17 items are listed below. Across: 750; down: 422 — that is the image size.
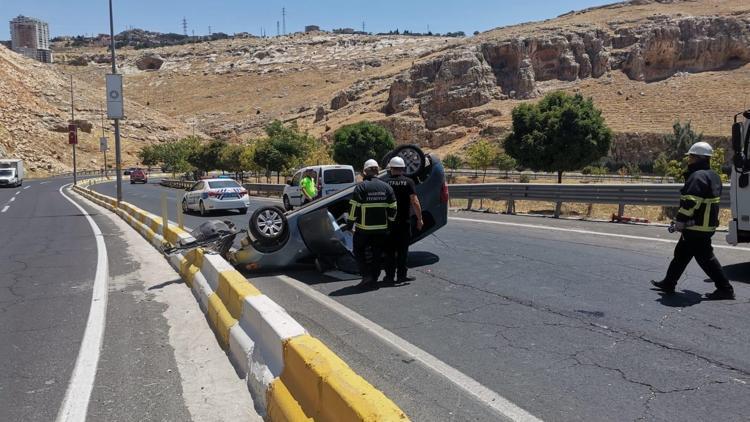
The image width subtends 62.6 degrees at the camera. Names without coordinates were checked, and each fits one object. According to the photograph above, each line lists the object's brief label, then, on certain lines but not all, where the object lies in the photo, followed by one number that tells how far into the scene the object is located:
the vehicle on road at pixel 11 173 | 55.69
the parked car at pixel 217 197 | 23.27
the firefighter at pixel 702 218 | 6.74
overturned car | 9.20
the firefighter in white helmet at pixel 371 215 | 7.78
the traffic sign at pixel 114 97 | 22.48
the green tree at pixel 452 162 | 67.62
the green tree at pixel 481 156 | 54.19
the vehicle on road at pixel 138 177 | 68.94
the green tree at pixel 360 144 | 57.50
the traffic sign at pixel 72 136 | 50.54
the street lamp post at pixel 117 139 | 23.09
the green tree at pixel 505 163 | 59.26
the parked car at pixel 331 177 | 23.75
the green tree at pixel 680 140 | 48.66
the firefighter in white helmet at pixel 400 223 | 8.21
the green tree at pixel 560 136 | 40.53
